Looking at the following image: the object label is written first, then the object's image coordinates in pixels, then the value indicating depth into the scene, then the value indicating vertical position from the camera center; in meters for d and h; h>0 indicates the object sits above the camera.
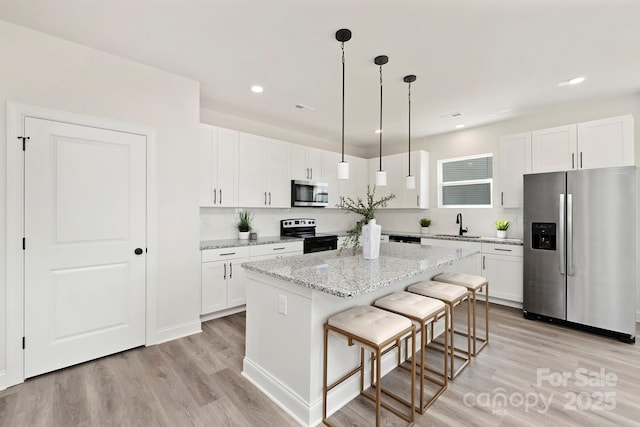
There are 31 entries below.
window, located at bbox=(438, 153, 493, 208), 4.68 +0.54
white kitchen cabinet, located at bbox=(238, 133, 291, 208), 4.01 +0.59
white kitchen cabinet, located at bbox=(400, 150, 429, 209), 5.15 +0.61
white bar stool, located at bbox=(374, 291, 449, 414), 1.88 -0.68
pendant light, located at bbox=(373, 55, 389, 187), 2.57 +1.39
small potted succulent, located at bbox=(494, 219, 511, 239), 4.27 -0.22
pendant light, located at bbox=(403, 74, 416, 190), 2.95 +0.39
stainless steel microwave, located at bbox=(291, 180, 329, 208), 4.59 +0.32
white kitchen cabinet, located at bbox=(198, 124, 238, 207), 3.64 +0.60
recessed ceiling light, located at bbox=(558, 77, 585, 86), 2.98 +1.41
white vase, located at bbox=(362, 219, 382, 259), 2.50 -0.24
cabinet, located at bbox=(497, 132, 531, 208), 3.97 +0.67
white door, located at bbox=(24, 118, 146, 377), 2.26 -0.27
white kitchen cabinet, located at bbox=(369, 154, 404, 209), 5.45 +0.63
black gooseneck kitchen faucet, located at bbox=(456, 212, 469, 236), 4.81 -0.15
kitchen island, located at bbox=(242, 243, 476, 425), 1.78 -0.72
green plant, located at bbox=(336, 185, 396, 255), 2.44 -0.04
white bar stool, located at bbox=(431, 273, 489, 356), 2.62 -0.65
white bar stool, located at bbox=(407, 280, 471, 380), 2.26 -0.67
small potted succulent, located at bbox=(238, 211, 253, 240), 4.14 -0.19
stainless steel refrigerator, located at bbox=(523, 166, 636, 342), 2.95 -0.40
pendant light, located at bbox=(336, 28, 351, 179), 2.20 +1.38
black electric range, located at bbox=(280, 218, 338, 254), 4.46 -0.38
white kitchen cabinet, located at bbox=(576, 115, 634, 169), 3.25 +0.83
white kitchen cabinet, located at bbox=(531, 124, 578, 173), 3.60 +0.85
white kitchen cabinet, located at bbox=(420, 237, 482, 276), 4.18 -0.68
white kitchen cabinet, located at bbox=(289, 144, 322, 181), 4.63 +0.84
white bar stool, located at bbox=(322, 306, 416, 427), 1.60 -0.70
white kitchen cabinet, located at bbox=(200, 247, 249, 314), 3.35 -0.82
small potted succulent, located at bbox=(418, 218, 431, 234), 5.23 -0.20
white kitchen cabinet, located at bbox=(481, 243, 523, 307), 3.82 -0.81
